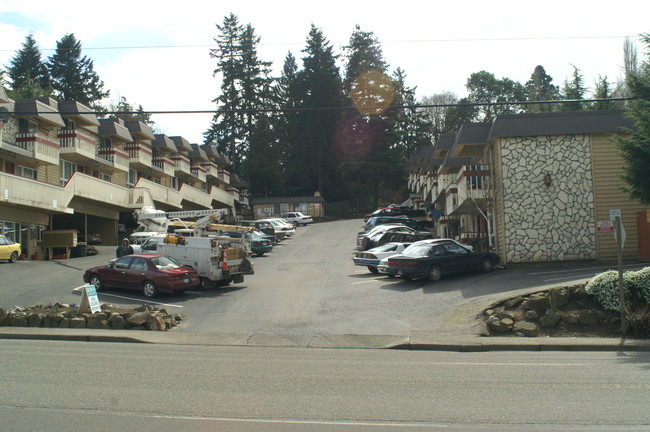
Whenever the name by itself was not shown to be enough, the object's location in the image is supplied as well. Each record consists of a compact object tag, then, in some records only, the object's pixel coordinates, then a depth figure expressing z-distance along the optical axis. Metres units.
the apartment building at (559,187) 25.64
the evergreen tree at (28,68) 72.25
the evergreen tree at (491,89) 90.94
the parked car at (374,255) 26.78
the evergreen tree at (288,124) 79.19
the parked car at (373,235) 32.53
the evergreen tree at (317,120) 77.25
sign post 14.15
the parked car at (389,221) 46.59
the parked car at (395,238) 32.09
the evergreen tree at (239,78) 78.06
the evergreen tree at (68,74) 73.94
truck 23.19
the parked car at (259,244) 35.97
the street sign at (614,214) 14.33
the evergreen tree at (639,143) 18.08
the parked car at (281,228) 45.35
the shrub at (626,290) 15.48
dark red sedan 21.44
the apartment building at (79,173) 33.00
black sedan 23.31
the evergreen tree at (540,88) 80.24
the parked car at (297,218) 62.08
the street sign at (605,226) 17.30
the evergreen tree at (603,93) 44.78
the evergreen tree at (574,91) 52.19
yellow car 29.00
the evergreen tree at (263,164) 73.12
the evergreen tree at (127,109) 80.48
